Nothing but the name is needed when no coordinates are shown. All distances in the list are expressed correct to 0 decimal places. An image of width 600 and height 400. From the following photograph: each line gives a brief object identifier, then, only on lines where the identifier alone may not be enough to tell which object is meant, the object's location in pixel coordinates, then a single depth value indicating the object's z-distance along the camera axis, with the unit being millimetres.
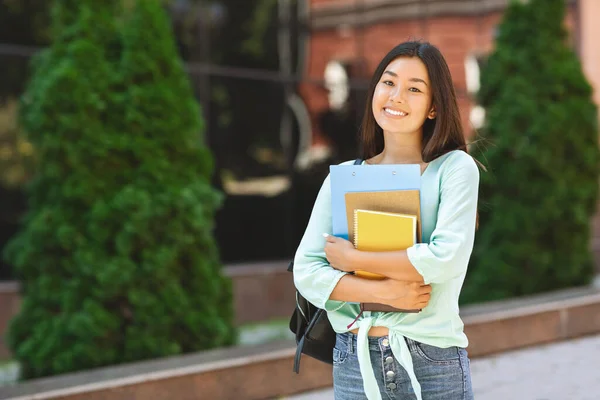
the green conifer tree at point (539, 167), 8227
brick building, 11039
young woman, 2143
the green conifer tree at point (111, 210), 5332
